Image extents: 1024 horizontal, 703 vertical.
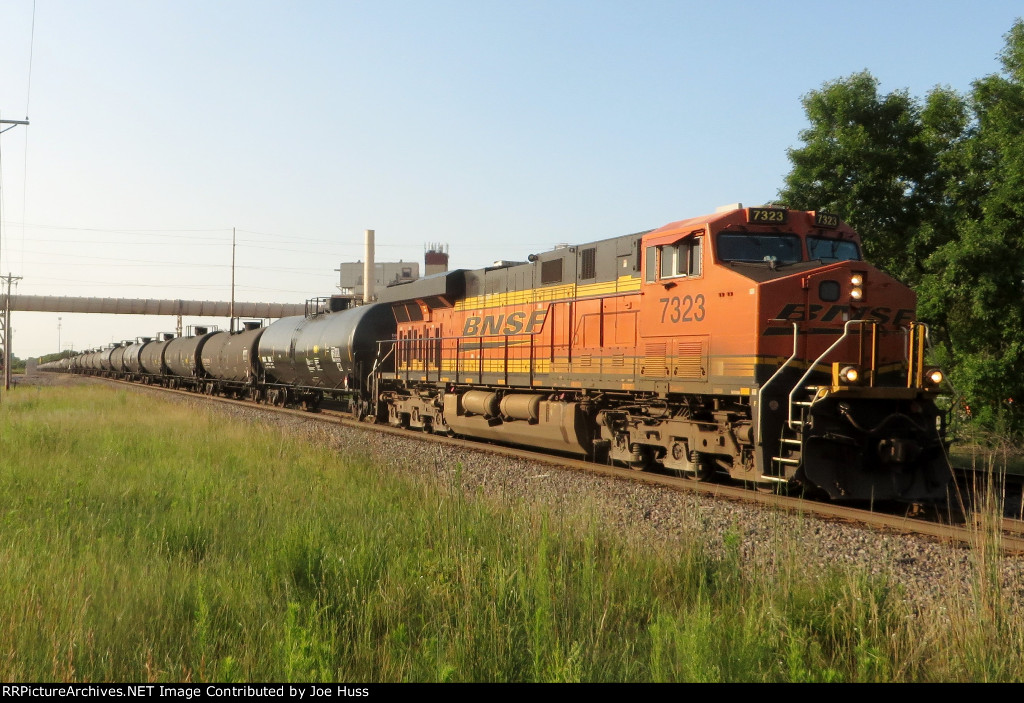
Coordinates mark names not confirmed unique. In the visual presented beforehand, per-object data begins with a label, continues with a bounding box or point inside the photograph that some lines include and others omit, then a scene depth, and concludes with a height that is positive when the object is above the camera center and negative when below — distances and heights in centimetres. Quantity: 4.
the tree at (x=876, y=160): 2069 +526
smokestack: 5762 +688
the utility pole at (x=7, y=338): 4767 +130
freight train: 955 +8
